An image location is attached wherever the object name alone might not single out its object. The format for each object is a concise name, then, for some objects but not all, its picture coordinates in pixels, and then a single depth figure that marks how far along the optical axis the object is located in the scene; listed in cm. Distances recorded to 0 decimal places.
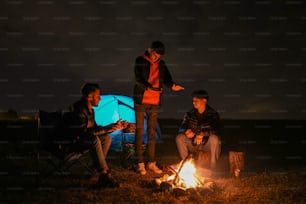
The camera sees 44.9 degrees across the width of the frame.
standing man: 529
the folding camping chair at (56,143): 433
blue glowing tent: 830
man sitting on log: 518
